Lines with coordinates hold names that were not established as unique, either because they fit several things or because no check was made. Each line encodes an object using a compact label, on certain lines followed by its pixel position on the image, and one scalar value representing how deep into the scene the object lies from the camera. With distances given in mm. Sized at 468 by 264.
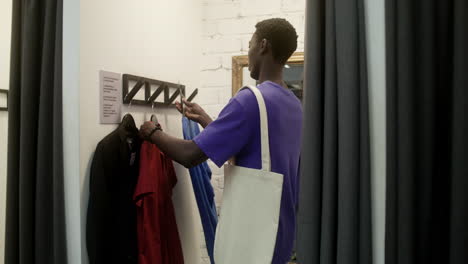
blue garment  1584
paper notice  1287
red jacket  1300
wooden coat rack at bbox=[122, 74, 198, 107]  1399
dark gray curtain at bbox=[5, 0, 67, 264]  1049
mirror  1983
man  1122
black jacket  1158
